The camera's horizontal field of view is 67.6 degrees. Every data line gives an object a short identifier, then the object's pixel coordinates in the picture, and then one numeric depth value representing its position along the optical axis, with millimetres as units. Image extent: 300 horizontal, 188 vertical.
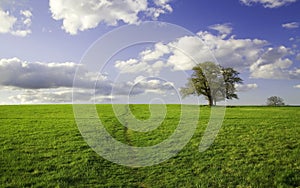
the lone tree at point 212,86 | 42918
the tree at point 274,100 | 77060
